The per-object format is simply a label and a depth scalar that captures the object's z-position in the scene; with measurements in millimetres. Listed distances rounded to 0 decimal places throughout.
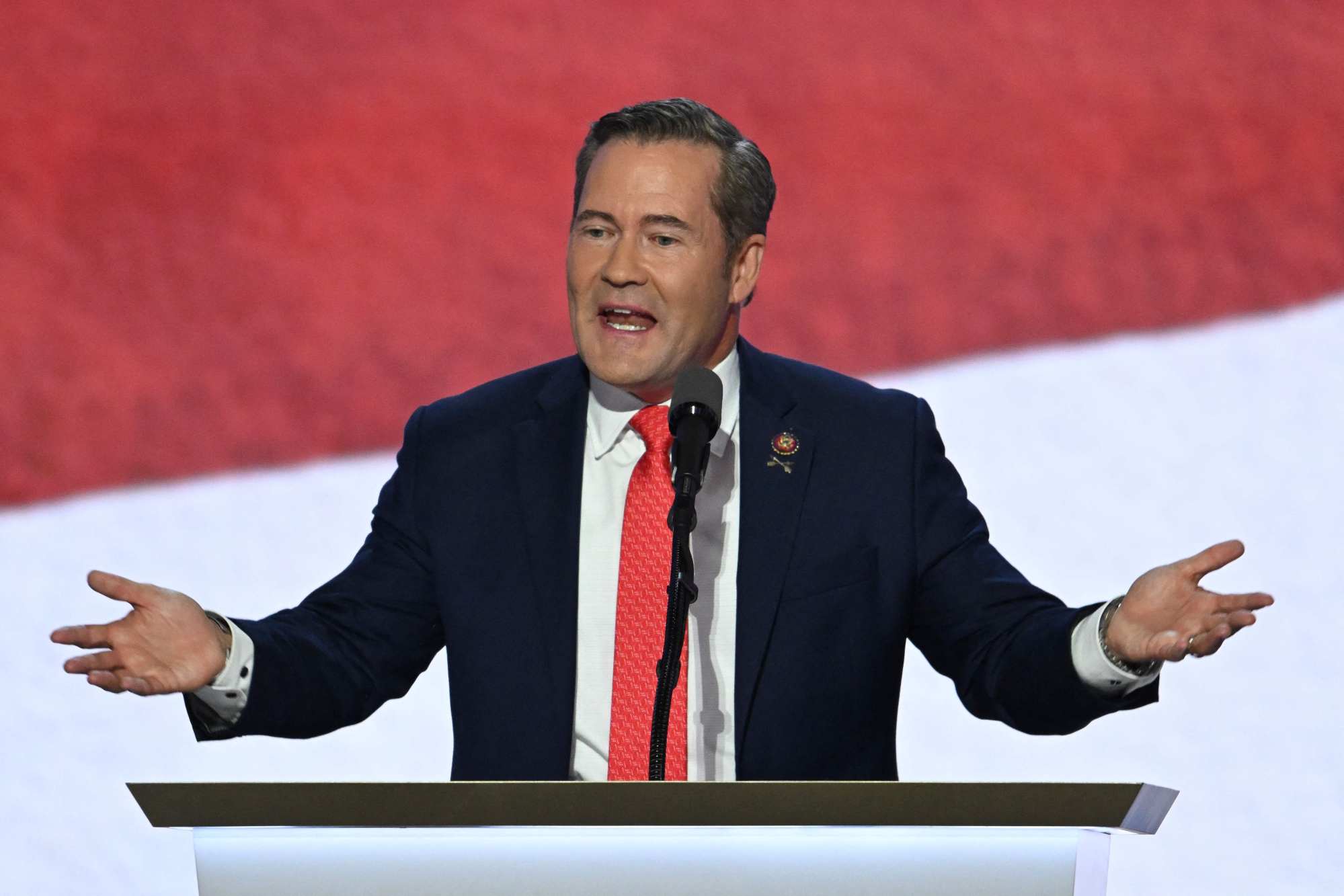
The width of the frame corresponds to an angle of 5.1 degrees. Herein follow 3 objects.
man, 11645
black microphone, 11408
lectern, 11235
